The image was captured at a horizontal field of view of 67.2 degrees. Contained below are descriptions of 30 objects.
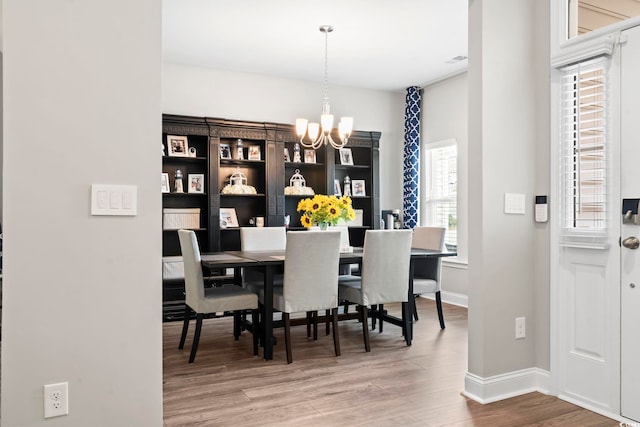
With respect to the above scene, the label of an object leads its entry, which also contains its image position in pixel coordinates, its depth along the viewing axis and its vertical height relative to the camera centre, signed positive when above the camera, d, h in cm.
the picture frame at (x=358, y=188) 678 +32
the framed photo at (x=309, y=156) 648 +74
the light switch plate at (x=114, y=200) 192 +4
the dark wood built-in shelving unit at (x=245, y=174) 570 +47
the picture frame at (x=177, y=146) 563 +76
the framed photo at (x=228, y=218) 598 -10
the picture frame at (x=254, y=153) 612 +73
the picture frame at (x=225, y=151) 601 +74
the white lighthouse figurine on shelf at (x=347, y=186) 673 +35
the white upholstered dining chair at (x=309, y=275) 367 -50
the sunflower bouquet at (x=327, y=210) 435 +1
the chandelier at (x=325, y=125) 476 +87
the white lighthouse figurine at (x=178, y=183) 573 +32
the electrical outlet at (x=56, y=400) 185 -73
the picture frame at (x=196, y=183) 580 +33
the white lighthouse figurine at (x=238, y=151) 602 +75
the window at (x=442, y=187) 643 +34
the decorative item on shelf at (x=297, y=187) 632 +31
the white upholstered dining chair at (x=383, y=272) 405 -53
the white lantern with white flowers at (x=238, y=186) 591 +31
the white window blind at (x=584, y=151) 268 +35
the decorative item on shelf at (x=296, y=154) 636 +75
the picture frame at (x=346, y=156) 671 +76
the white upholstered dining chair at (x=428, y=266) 463 -56
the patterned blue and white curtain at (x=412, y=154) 681 +80
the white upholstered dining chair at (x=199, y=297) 367 -68
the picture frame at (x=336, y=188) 658 +31
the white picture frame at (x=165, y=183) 559 +31
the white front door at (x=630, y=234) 249 -12
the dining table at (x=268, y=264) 373 -42
